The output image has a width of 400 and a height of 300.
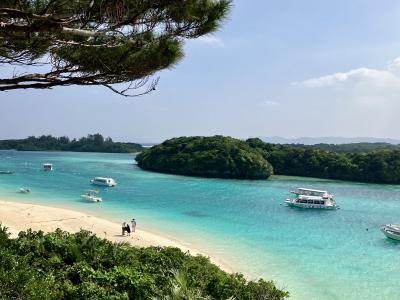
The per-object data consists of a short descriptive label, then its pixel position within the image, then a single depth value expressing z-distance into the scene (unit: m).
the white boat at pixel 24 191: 45.69
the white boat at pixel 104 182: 55.68
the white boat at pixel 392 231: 29.64
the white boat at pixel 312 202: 44.09
